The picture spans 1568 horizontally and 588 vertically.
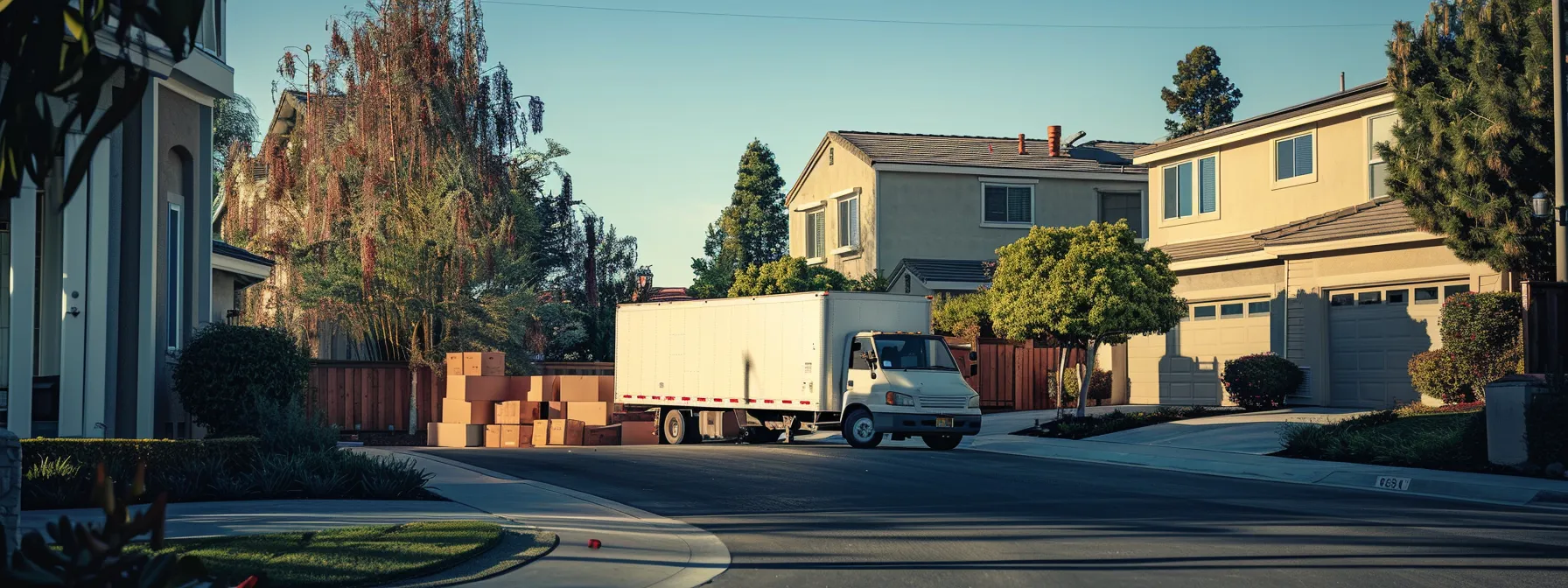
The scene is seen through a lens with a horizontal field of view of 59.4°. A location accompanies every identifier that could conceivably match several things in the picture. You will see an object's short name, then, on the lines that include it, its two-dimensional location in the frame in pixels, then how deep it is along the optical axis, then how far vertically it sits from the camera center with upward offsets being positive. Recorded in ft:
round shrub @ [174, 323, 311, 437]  50.70 -1.39
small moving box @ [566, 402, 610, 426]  87.10 -4.49
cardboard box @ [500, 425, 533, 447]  86.48 -5.91
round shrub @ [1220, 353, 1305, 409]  85.56 -2.27
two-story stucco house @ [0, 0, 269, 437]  44.04 +2.34
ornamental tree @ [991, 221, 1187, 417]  79.82 +3.27
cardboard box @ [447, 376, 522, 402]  86.02 -2.94
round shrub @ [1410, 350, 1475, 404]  71.61 -1.80
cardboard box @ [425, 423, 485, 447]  87.15 -5.96
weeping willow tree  94.07 +10.95
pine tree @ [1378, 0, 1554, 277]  67.26 +10.86
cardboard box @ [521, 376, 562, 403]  86.22 -2.97
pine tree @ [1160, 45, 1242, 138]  216.13 +39.74
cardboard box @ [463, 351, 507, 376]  85.81 -1.39
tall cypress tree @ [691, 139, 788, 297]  189.37 +17.11
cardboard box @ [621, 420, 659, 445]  91.30 -6.00
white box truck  75.00 -1.54
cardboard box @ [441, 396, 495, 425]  86.48 -4.45
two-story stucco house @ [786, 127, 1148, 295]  130.72 +13.94
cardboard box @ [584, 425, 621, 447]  86.89 -5.94
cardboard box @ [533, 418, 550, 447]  85.71 -5.68
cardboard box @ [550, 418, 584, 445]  85.87 -5.63
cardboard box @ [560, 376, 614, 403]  87.20 -2.95
